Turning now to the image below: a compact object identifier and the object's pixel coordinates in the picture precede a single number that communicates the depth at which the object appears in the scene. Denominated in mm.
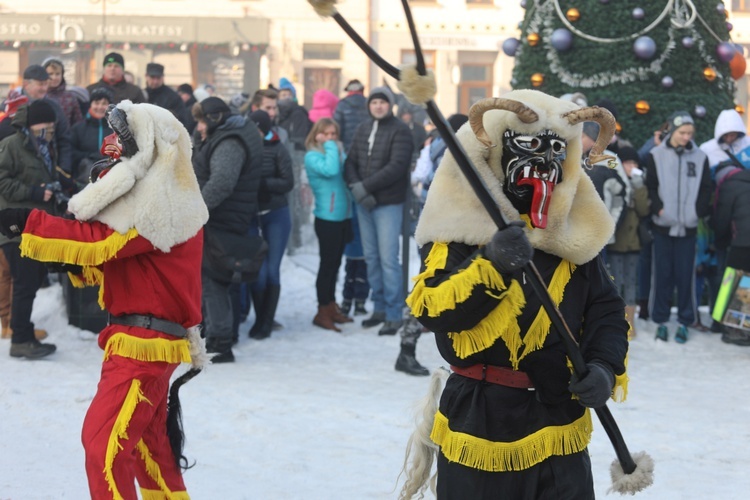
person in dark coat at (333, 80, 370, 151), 11617
